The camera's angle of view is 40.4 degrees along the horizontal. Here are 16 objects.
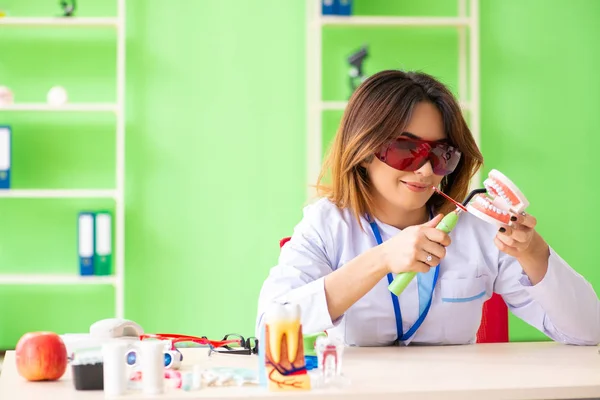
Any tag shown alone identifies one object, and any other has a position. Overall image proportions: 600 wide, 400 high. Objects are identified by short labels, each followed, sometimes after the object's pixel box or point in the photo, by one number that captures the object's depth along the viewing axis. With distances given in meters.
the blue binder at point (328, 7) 3.79
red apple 1.42
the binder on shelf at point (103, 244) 3.69
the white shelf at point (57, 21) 3.70
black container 1.35
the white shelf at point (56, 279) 3.65
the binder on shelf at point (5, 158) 3.67
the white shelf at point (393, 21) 3.76
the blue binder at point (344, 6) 3.78
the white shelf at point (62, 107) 3.67
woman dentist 1.78
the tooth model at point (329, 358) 1.38
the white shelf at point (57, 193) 3.67
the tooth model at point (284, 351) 1.33
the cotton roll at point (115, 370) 1.30
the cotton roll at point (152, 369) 1.32
